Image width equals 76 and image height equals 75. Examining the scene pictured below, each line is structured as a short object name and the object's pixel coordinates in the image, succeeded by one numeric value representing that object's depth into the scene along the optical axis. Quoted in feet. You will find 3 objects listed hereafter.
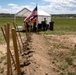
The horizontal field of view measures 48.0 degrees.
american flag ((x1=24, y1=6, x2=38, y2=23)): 23.28
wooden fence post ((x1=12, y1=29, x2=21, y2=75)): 6.69
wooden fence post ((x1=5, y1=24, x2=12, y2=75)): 7.06
